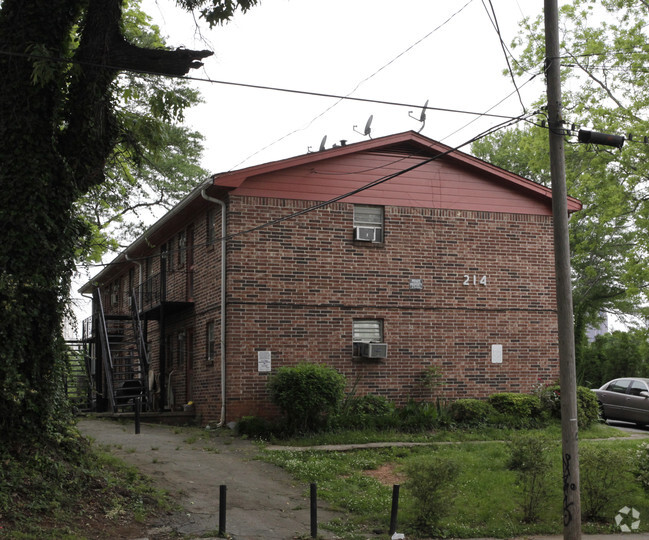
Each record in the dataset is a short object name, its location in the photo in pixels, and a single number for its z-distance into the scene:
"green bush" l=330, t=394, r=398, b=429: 17.84
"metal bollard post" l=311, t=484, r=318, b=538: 9.87
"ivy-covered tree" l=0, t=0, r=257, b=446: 10.41
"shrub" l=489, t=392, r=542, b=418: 19.31
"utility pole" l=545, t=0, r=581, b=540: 9.86
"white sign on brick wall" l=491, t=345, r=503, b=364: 21.11
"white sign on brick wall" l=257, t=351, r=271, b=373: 18.89
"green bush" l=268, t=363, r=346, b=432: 16.84
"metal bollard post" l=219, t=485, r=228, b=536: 9.76
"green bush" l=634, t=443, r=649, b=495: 12.38
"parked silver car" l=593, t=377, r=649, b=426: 22.62
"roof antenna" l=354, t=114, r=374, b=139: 22.15
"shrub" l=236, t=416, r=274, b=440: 17.20
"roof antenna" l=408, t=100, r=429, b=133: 20.84
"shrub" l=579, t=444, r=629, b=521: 11.56
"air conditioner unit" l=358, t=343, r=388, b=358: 19.53
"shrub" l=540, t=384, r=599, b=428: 19.28
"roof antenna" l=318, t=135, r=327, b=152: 22.94
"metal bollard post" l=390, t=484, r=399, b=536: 10.16
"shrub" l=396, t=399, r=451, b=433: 18.05
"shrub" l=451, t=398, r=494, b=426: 18.61
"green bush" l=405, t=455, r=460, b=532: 10.57
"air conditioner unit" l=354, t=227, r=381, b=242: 20.09
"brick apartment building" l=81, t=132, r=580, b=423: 19.19
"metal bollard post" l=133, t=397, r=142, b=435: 16.91
